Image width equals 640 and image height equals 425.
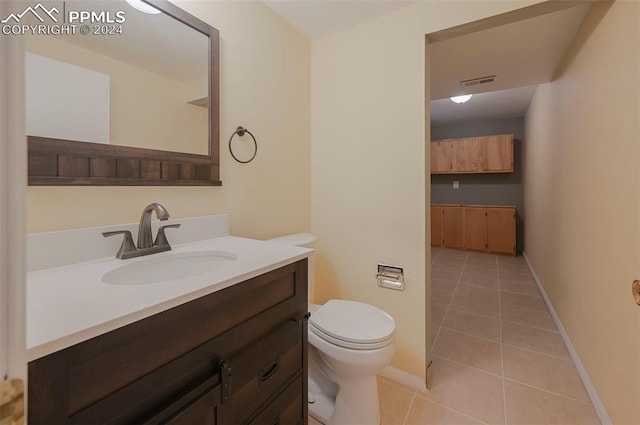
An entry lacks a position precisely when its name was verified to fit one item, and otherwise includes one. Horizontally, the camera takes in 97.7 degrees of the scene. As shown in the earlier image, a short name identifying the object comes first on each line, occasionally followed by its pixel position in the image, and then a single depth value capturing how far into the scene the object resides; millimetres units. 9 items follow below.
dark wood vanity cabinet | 503
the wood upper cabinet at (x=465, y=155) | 4805
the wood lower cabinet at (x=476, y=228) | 4527
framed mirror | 866
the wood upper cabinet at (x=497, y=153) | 4555
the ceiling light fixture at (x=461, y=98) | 2993
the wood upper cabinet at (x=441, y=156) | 5062
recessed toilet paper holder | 1688
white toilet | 1225
